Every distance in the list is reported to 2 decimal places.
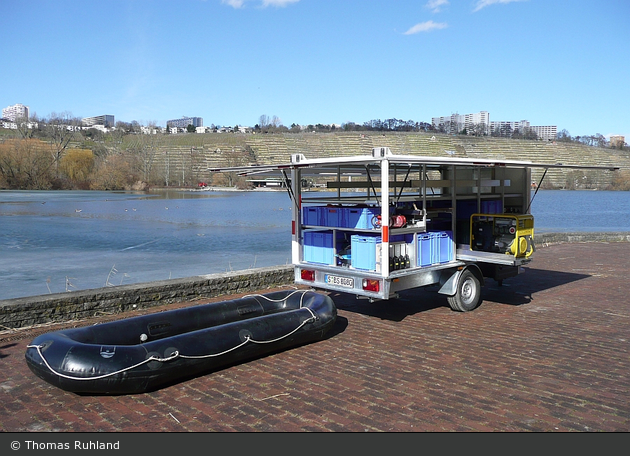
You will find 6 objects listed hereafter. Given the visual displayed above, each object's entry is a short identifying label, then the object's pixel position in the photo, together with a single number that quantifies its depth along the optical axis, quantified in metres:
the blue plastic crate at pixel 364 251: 7.67
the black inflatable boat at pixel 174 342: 5.15
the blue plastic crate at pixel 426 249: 8.23
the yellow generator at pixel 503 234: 8.57
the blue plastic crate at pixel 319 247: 8.45
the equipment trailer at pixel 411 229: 7.73
